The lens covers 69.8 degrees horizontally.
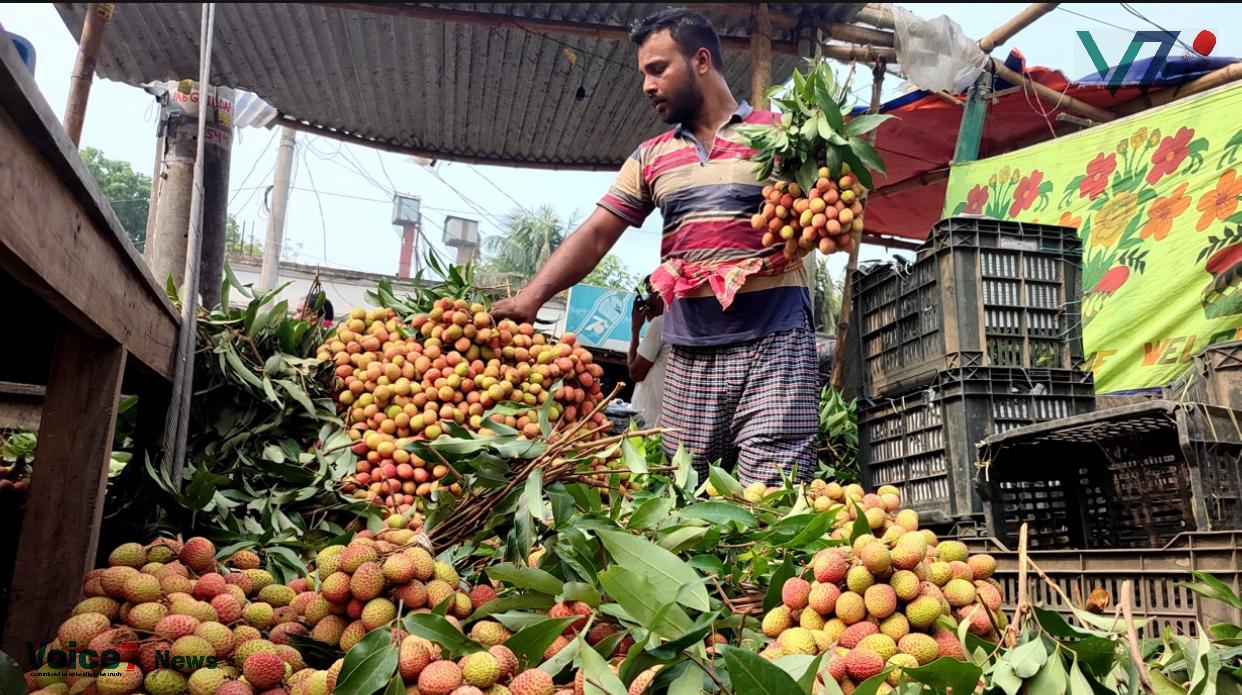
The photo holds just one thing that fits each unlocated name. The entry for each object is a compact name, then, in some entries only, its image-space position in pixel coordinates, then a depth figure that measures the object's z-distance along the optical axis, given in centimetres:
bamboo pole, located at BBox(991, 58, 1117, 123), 532
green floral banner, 366
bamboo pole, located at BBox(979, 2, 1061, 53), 488
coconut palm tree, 3225
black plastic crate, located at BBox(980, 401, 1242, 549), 221
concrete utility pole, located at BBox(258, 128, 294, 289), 1705
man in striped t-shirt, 280
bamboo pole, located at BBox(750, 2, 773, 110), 492
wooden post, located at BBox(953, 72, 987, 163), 526
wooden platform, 108
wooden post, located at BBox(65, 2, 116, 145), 411
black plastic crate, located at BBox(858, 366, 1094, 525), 273
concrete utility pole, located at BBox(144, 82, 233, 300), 408
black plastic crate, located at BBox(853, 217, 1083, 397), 289
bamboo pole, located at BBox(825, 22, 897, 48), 515
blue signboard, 1236
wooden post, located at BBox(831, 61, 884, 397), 470
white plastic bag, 504
